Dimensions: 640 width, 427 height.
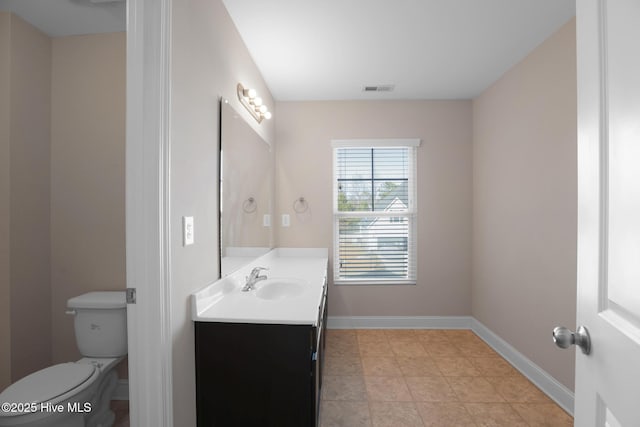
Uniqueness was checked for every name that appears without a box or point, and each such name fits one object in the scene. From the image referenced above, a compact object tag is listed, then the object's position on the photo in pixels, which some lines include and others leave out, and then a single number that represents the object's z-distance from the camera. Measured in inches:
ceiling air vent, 113.9
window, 130.0
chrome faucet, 74.0
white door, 21.0
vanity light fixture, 81.0
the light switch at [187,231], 49.9
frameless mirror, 67.7
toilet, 52.3
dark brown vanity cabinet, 52.2
